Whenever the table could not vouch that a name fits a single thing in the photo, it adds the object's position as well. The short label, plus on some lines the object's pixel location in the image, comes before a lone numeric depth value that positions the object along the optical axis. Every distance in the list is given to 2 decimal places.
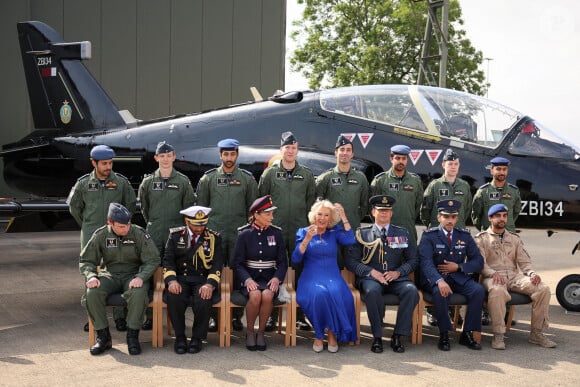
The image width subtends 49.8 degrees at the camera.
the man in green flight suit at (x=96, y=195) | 5.51
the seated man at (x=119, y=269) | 4.70
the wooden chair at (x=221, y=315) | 4.87
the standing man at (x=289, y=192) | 5.70
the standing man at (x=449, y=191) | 5.87
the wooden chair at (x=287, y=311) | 4.90
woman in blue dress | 4.84
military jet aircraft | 6.33
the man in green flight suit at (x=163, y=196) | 5.61
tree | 27.84
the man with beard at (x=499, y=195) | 5.95
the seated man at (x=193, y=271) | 4.79
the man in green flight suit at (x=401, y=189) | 5.78
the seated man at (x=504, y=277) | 5.01
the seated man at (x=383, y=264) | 4.91
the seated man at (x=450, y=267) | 4.99
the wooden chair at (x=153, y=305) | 4.77
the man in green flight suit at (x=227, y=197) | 5.68
